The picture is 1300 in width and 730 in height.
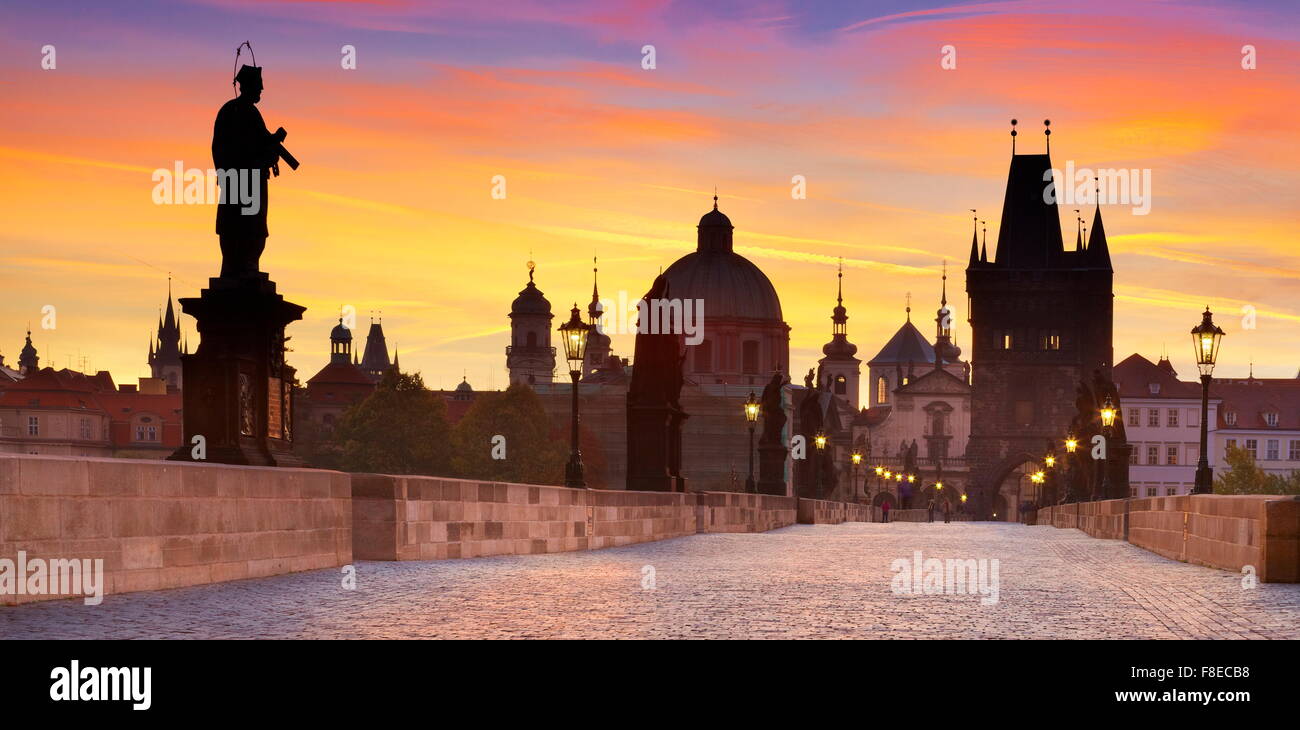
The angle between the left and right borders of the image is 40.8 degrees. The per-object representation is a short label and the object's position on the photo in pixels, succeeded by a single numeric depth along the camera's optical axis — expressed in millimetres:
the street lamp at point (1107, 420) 46062
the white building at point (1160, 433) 157125
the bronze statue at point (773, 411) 53969
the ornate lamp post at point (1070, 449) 58750
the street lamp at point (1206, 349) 31062
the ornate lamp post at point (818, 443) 65675
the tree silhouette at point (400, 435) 100688
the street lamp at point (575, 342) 31750
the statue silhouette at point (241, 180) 19859
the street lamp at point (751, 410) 51750
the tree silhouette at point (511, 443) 103125
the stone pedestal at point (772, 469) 55844
